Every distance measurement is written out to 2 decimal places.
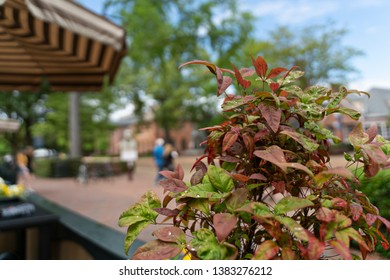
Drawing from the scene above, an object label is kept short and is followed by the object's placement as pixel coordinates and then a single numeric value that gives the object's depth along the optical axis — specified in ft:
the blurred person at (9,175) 31.18
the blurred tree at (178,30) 49.83
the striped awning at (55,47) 8.86
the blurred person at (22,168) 37.16
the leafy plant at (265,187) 2.81
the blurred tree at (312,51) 87.56
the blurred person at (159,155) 37.09
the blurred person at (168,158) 37.51
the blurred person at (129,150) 45.60
